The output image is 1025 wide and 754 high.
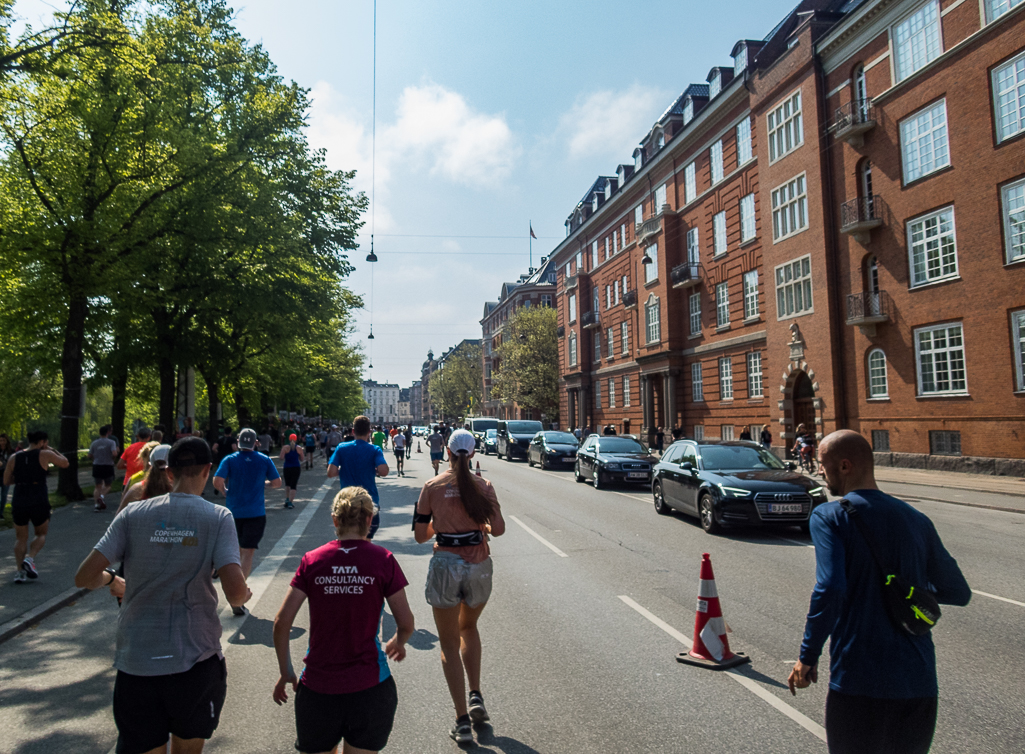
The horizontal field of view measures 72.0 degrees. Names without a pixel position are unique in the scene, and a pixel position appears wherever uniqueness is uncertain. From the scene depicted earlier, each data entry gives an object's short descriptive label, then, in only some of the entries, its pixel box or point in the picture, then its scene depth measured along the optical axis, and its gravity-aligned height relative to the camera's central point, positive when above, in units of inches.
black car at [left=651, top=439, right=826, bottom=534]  428.8 -45.2
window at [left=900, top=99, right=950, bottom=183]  851.4 +334.5
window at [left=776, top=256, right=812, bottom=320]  1083.9 +199.2
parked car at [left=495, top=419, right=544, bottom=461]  1413.6 -29.2
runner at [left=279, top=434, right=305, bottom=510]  623.9 -36.7
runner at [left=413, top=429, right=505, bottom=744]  166.6 -32.4
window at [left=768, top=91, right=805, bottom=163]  1094.4 +455.4
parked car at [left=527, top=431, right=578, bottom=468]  1101.0 -45.3
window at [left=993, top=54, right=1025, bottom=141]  748.0 +334.3
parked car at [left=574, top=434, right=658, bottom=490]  766.5 -45.8
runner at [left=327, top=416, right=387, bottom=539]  306.5 -15.2
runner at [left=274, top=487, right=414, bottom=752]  113.1 -34.8
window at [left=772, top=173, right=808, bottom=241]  1089.4 +326.8
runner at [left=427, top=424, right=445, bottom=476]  877.2 -27.1
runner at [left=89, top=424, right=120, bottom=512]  588.1 -23.1
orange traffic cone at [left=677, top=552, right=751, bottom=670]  205.9 -65.7
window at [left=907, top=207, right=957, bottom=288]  847.1 +201.5
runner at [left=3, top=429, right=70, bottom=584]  327.0 -28.8
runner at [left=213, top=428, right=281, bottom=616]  296.5 -23.0
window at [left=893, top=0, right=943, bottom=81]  852.0 +460.4
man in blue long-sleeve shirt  100.3 -31.3
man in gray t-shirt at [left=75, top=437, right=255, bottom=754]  114.6 -30.3
